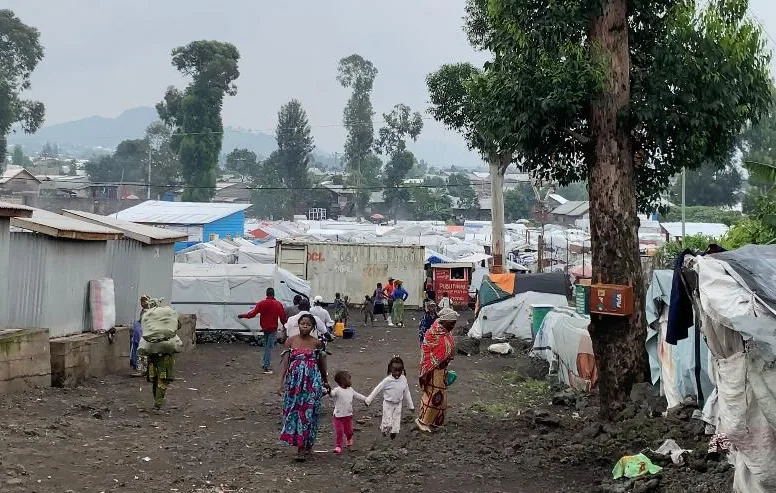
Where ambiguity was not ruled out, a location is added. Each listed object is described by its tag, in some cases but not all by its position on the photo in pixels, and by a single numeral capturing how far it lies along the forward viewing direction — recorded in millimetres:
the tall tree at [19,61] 60759
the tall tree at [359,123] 86562
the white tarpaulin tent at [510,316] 24516
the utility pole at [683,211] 31672
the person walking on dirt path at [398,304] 27969
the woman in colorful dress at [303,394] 9562
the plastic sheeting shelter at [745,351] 6367
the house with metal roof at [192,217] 46812
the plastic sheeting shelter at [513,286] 25359
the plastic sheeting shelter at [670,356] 9891
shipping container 33938
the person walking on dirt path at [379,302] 28750
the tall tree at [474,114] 12047
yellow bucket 24359
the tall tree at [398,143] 81938
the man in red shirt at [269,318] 16422
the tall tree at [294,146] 89875
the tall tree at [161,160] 87062
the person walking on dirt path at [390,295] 28844
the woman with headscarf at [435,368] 10977
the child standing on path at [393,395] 10508
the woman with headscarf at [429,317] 18266
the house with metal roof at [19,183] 66562
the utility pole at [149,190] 82656
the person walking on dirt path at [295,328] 12719
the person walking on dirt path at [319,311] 15288
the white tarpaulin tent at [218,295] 22344
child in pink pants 9922
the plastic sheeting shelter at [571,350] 14336
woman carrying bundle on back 12008
